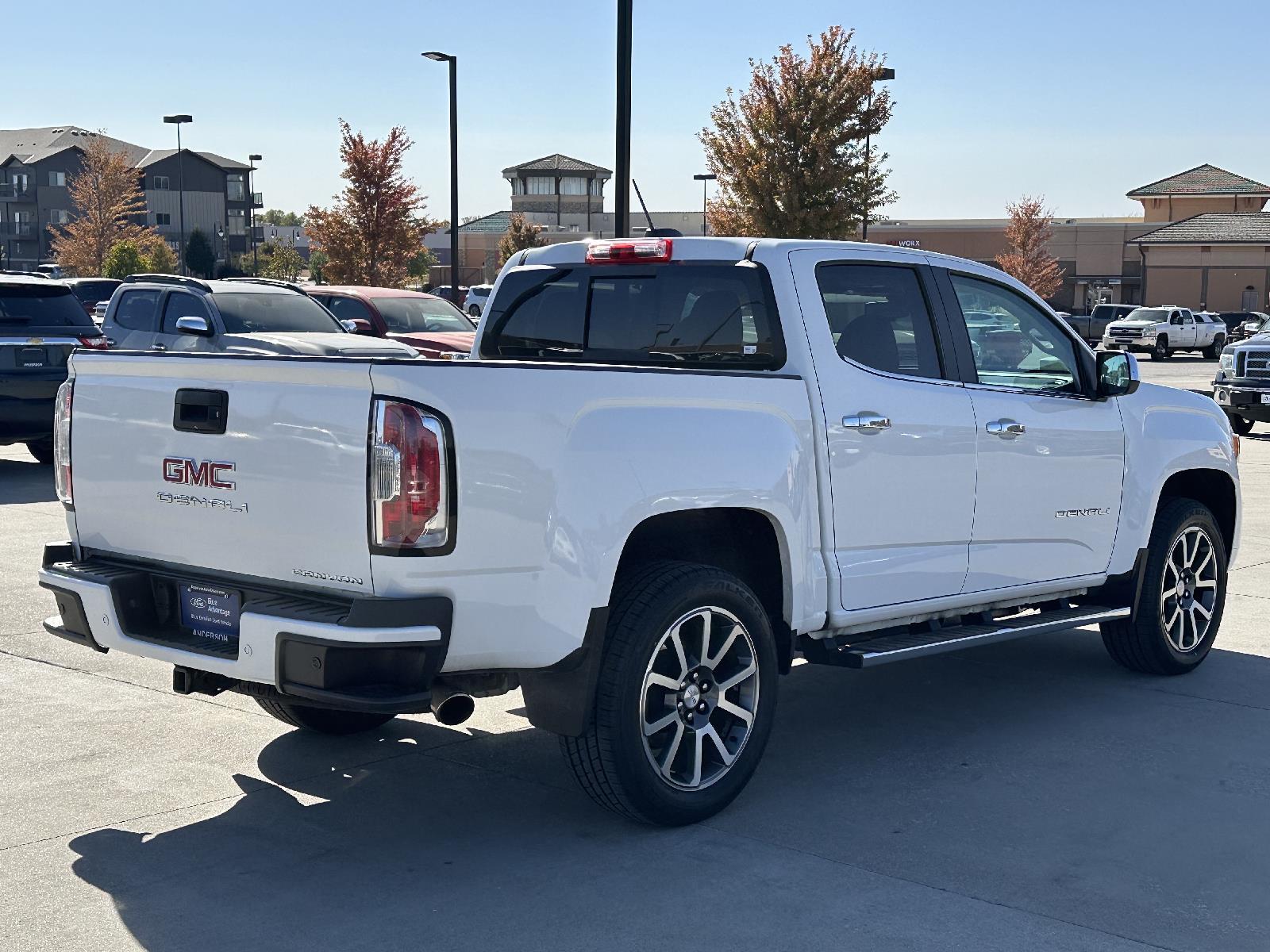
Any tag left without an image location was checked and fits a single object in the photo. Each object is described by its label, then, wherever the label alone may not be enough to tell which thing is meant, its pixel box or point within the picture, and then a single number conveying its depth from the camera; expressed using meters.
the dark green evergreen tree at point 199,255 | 92.50
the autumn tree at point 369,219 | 44.06
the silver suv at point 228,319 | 16.53
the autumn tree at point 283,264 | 101.88
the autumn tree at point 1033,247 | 69.56
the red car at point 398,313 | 20.64
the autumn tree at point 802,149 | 35.09
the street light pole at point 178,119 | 67.38
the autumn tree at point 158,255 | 73.62
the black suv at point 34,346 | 14.58
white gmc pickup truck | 4.41
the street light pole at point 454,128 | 30.17
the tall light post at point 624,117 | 15.76
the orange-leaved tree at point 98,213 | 70.62
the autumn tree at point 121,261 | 67.12
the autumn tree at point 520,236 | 73.38
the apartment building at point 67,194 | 105.25
